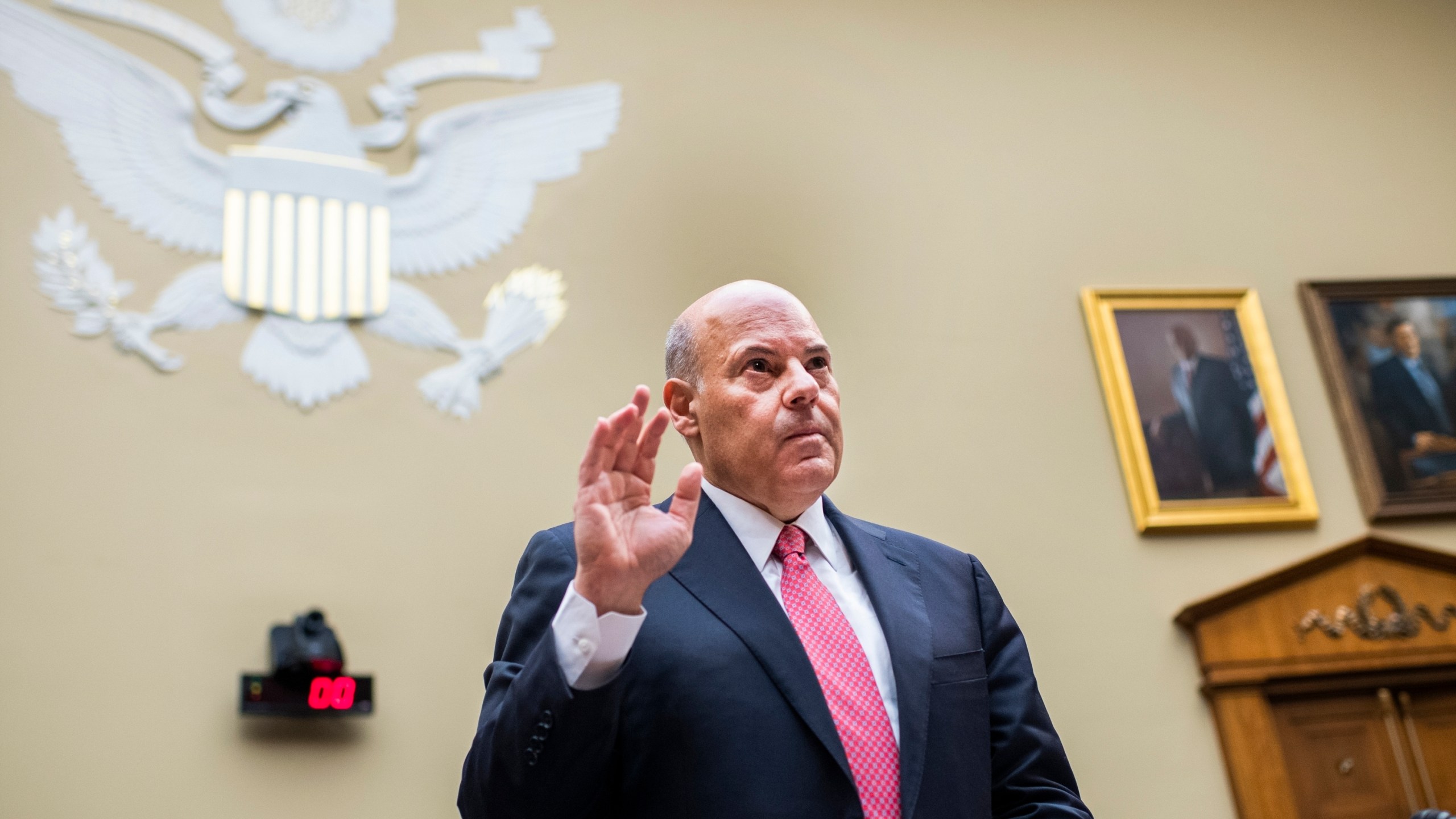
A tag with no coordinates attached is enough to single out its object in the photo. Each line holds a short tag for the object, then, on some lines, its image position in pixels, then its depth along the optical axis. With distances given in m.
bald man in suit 1.71
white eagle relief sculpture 5.84
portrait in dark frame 6.86
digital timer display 5.18
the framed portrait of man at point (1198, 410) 6.66
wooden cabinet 6.17
